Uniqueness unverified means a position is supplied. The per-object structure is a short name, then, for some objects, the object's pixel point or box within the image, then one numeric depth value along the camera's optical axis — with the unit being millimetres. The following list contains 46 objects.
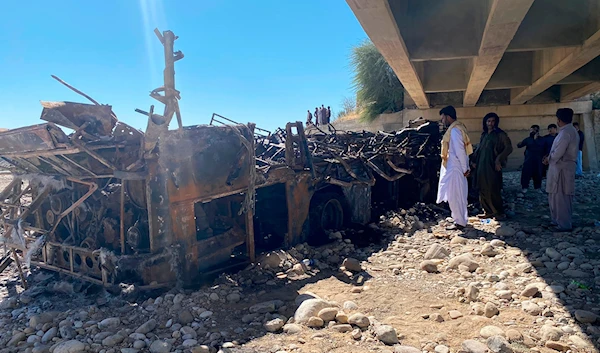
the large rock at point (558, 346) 2824
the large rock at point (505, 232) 5789
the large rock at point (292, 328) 3236
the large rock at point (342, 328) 3234
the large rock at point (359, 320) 3297
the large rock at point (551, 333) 2939
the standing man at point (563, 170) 5562
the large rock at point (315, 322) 3311
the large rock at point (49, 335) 3348
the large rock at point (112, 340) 3129
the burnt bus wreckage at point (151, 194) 3986
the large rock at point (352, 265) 4820
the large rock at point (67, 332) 3309
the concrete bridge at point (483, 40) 5434
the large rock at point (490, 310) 3416
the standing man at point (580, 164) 12016
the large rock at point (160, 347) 3010
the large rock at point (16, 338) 3391
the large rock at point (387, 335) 3043
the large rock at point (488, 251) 4953
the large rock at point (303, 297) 3797
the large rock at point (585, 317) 3113
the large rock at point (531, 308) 3371
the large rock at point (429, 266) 4695
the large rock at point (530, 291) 3684
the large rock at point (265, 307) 3648
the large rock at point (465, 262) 4589
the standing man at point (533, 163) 9711
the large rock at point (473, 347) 2806
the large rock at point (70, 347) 3045
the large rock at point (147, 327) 3314
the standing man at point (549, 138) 9577
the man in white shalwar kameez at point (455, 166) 6172
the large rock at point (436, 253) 5125
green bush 16562
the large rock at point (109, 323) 3426
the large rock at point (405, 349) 2857
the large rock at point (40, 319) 3621
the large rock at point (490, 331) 3025
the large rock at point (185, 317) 3441
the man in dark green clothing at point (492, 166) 6609
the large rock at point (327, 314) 3391
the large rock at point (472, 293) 3785
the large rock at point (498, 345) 2781
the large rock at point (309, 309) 3395
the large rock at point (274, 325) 3289
